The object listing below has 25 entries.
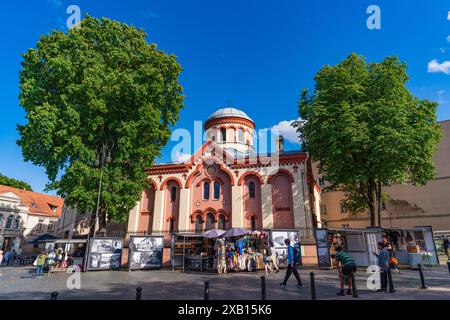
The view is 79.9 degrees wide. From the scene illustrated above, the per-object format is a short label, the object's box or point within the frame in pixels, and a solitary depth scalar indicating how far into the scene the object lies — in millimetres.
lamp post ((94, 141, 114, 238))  19688
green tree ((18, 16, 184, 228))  19266
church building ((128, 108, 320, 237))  25328
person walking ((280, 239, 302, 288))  11303
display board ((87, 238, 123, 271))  18188
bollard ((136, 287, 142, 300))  6907
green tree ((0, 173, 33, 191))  48262
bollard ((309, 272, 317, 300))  8820
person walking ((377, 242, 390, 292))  10242
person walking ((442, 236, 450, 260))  22562
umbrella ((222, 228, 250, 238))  18391
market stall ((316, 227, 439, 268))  17016
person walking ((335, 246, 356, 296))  9555
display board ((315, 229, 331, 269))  16750
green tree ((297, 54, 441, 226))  19297
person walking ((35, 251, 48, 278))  15852
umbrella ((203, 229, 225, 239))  18766
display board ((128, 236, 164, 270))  18500
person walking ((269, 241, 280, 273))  16784
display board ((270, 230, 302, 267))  17922
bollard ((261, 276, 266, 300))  8759
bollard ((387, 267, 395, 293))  9836
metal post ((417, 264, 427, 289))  10421
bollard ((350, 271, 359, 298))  9234
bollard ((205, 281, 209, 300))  7938
